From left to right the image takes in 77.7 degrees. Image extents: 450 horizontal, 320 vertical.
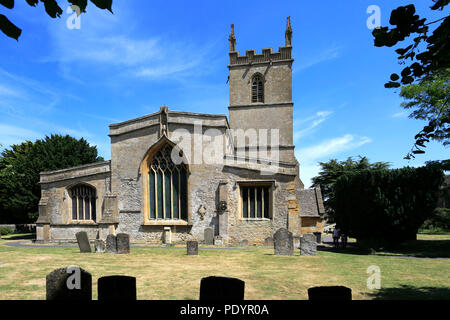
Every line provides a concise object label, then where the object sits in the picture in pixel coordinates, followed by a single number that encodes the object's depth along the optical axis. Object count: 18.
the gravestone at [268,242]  16.41
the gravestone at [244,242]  16.77
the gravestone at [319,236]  20.93
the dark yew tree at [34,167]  25.55
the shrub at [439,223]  25.67
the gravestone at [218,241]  16.58
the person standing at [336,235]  18.60
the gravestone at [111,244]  14.23
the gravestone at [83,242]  14.59
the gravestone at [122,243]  14.05
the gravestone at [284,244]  13.34
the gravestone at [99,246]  14.59
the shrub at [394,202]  14.96
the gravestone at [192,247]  13.27
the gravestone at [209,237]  16.86
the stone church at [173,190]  16.92
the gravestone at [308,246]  13.35
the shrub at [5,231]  27.92
